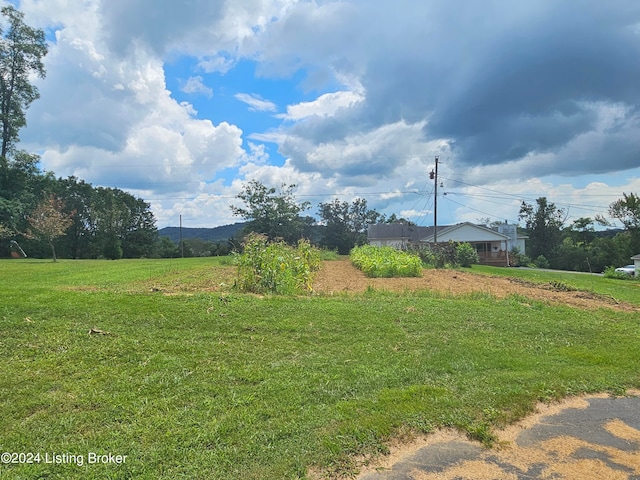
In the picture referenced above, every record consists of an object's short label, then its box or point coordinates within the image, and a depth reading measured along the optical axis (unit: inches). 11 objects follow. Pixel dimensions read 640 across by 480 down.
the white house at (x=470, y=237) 1445.6
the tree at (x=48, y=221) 805.9
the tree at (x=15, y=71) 1111.0
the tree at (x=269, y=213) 1561.3
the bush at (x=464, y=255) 999.6
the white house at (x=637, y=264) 807.0
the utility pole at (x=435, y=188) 1102.4
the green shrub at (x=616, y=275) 805.7
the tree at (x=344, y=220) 2161.7
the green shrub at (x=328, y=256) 1129.9
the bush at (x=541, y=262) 1451.3
